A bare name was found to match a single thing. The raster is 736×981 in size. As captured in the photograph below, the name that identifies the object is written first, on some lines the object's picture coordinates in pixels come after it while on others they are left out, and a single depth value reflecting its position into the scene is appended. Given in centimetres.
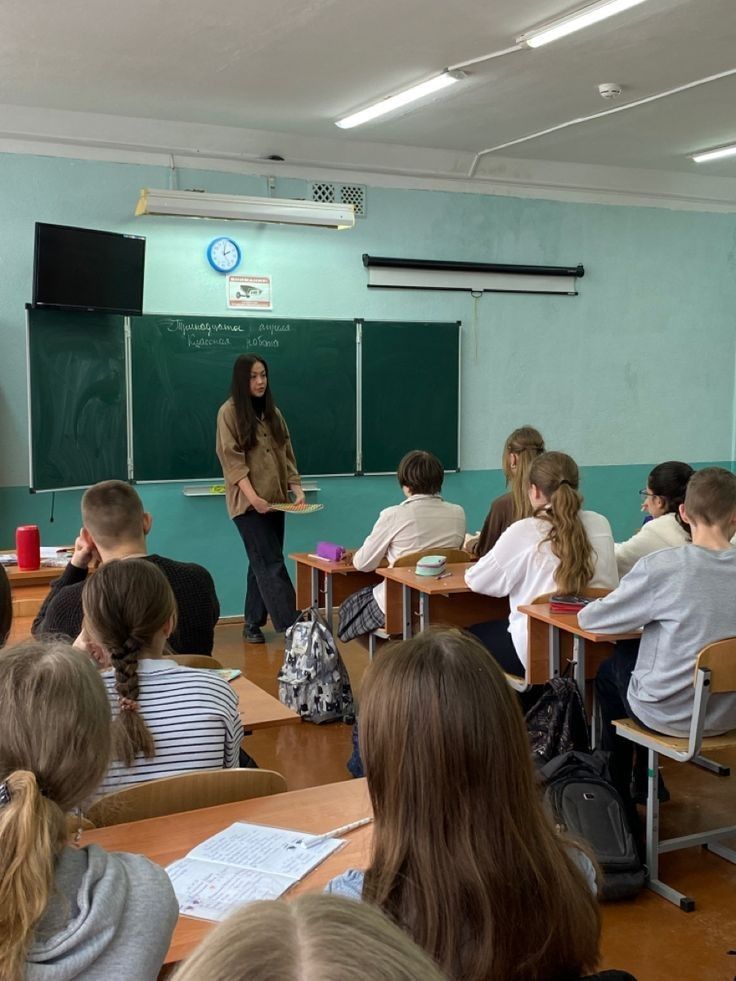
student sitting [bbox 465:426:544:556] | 458
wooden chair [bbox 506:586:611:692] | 383
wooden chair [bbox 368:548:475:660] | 466
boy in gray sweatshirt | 304
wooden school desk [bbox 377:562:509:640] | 438
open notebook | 163
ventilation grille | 681
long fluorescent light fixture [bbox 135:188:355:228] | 603
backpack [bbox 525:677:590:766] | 341
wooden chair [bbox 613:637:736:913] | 290
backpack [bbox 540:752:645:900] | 296
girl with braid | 220
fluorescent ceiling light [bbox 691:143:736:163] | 711
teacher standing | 591
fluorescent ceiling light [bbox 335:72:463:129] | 532
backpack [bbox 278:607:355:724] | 461
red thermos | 427
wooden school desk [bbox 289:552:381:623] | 502
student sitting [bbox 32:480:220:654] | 321
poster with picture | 662
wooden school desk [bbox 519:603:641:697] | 362
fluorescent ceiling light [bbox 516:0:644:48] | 421
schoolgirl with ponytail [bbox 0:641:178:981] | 115
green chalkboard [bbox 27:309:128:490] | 579
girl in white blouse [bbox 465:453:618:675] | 380
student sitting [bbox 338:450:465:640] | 477
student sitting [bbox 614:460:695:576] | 410
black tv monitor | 568
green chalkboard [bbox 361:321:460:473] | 710
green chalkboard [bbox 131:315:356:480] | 643
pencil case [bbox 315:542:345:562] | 510
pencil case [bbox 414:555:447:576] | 434
